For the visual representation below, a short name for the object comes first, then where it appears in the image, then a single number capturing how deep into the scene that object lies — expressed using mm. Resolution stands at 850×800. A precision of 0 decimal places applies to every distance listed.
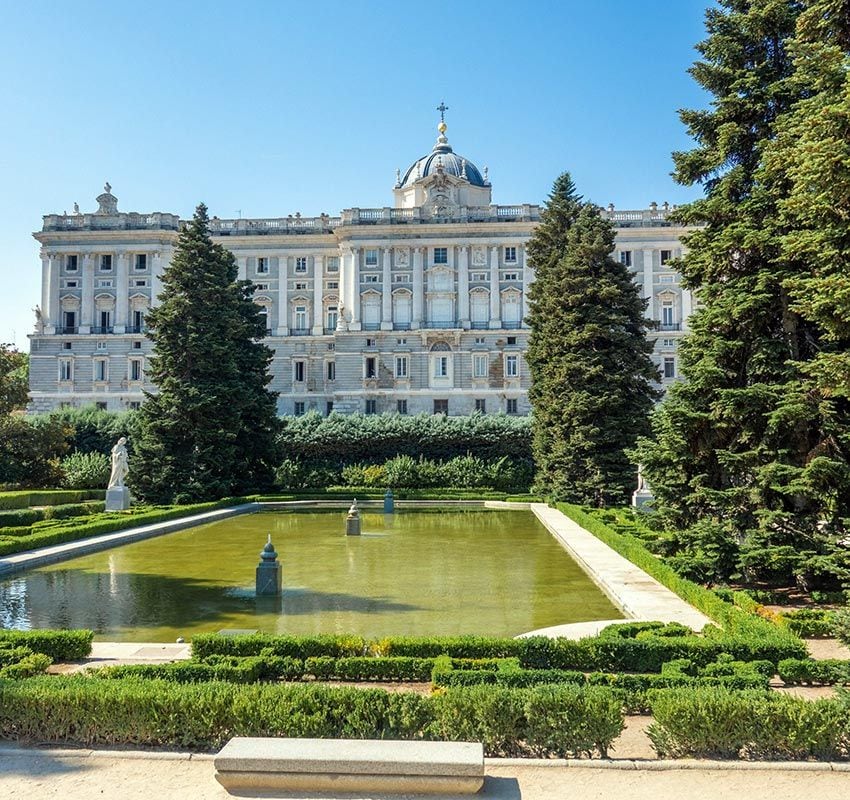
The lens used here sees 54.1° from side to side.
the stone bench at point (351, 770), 5184
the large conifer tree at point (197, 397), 29859
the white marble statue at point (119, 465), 27156
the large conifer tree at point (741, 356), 11891
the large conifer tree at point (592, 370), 26734
